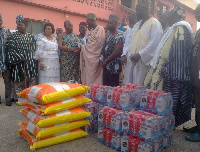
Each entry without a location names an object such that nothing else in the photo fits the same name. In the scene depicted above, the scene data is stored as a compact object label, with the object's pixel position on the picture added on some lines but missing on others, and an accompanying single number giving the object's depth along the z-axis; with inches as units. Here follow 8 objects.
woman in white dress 193.3
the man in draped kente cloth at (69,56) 192.9
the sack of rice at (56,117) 114.6
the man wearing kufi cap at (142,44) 142.8
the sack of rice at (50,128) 113.9
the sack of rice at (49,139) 114.8
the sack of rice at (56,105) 115.9
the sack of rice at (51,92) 115.3
